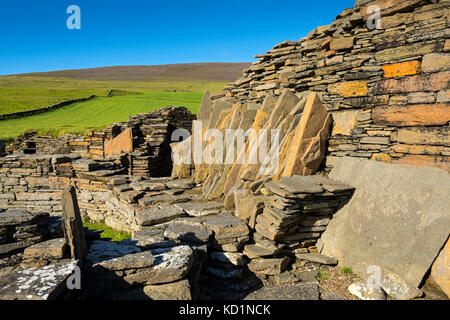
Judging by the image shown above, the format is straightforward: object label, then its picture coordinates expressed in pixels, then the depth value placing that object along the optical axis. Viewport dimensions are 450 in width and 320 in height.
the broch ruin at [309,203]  4.03
